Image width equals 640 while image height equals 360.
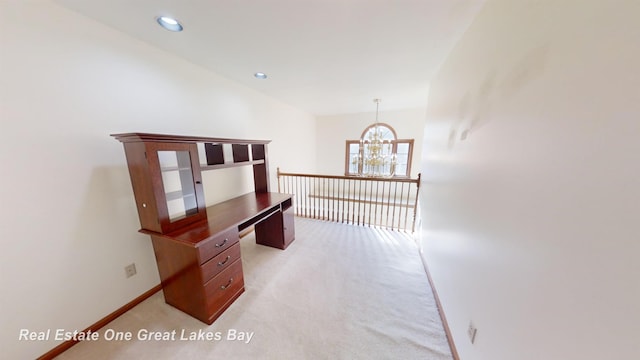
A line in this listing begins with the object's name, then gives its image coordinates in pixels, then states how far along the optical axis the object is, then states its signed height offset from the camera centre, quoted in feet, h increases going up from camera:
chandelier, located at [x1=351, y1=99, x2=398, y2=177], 15.08 -0.93
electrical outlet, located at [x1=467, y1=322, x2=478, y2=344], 3.84 -3.81
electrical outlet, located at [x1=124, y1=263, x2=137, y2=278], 5.81 -3.78
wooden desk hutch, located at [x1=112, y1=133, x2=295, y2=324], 5.03 -2.44
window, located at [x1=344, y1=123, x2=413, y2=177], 17.83 -0.64
